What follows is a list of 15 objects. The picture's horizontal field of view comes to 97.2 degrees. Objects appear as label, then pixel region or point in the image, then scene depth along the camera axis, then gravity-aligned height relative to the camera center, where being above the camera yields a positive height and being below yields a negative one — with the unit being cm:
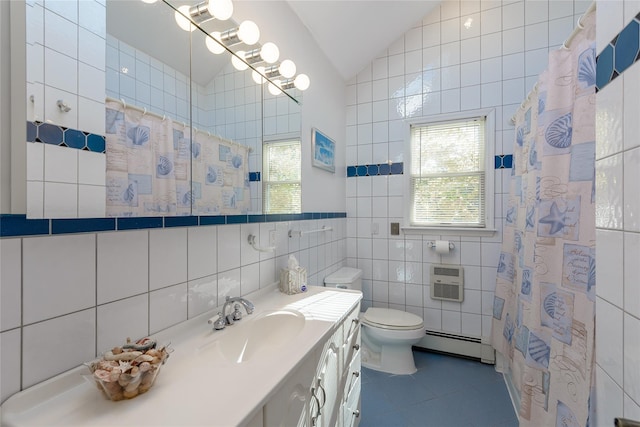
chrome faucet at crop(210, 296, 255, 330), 106 -42
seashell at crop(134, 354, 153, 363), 68 -37
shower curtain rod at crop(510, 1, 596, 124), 112 +79
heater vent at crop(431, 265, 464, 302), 241 -61
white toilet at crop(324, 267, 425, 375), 210 -93
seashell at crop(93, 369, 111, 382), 61 -37
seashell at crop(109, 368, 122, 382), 62 -37
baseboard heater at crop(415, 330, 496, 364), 232 -114
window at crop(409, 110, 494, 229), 238 +34
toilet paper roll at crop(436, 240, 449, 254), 240 -29
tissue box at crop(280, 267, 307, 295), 154 -39
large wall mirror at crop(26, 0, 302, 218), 69 +32
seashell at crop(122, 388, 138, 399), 65 -43
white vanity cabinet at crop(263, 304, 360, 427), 79 -64
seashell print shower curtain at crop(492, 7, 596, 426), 111 -15
